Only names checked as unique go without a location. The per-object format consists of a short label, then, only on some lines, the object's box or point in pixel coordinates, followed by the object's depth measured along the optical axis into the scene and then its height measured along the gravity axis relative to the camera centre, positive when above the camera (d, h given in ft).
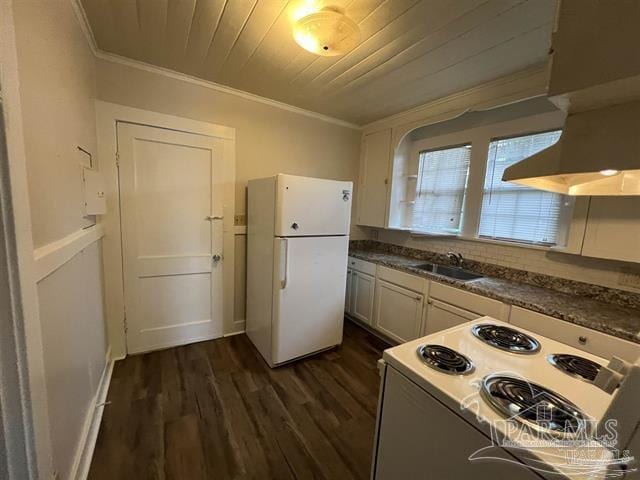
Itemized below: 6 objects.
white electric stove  2.08 -1.77
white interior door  7.32 -0.97
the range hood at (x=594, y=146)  1.85 +0.59
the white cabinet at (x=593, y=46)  1.61 +1.17
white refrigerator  7.14 -1.57
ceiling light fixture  4.61 +3.22
